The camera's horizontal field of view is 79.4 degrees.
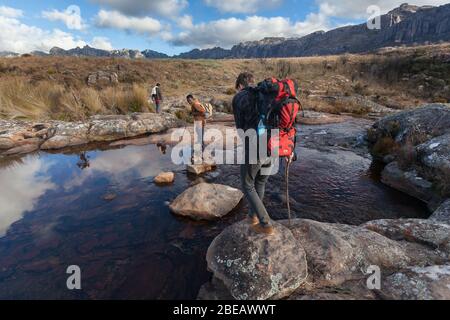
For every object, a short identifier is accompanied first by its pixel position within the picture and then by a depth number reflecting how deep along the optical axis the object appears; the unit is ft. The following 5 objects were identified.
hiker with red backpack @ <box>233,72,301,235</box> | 10.11
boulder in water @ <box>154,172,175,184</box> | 23.20
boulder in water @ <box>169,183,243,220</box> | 17.72
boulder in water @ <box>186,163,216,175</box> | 24.98
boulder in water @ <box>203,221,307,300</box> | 10.29
